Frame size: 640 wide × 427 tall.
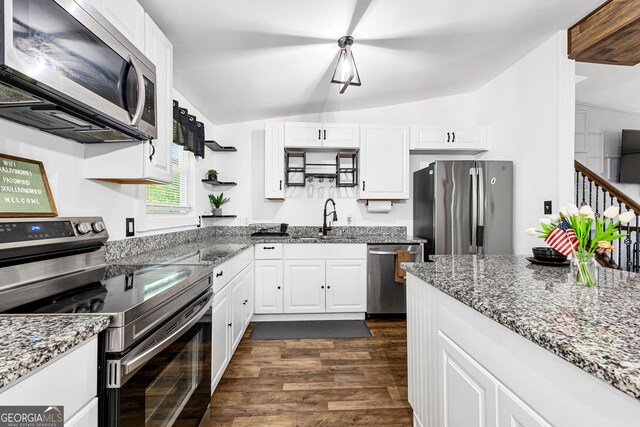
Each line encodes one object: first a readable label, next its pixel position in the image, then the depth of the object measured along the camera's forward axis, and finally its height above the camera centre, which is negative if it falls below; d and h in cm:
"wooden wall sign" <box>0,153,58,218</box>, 117 +10
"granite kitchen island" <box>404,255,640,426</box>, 60 -35
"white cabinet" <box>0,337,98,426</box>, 61 -39
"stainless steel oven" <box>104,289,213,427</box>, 86 -59
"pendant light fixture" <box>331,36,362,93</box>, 222 +122
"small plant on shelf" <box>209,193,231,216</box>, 364 +15
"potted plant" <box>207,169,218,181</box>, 351 +46
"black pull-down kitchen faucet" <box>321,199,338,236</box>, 361 -8
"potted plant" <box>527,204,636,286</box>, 113 -9
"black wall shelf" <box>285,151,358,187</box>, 367 +56
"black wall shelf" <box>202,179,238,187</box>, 345 +38
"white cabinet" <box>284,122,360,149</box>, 347 +93
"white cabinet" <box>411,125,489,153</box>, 354 +93
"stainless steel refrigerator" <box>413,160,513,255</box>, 307 +8
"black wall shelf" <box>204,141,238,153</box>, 352 +81
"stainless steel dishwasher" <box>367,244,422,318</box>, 324 -72
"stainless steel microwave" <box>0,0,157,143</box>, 83 +48
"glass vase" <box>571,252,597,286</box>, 115 -21
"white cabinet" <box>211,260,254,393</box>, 188 -79
